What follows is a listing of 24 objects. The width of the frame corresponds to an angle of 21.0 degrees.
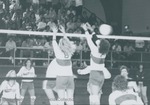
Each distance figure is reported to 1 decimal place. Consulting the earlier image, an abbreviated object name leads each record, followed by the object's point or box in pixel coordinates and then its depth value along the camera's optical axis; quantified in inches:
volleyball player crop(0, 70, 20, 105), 346.3
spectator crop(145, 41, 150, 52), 514.6
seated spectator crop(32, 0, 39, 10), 558.8
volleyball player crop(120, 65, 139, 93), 324.7
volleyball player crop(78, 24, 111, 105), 260.8
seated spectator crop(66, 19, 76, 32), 523.6
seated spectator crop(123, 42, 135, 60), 510.9
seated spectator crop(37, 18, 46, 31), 506.3
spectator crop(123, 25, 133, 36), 561.5
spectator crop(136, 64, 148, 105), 402.7
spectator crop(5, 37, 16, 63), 441.4
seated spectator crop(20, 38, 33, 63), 461.1
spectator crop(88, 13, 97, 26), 582.0
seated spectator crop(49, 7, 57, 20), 543.9
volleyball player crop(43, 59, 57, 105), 303.5
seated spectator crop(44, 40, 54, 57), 457.3
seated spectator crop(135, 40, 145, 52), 531.5
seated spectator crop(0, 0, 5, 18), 506.0
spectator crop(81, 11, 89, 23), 578.2
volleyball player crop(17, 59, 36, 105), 377.1
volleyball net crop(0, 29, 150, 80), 473.8
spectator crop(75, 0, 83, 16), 604.1
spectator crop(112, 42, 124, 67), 503.8
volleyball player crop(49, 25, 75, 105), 274.7
